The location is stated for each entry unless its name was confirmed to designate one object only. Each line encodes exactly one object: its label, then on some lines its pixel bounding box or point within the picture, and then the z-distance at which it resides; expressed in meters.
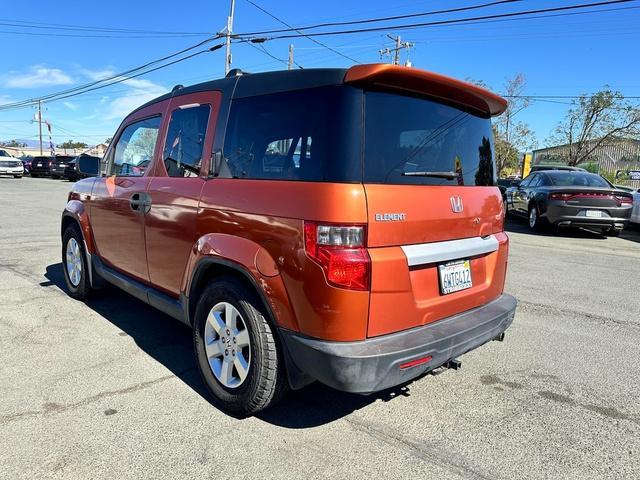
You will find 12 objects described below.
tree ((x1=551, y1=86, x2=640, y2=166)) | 37.03
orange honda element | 2.37
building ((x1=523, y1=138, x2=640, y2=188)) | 39.88
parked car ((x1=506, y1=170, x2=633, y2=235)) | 10.67
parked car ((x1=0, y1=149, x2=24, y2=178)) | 32.69
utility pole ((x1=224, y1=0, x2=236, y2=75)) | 24.58
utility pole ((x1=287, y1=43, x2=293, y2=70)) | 31.33
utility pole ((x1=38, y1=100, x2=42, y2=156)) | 69.74
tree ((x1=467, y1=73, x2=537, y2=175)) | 43.97
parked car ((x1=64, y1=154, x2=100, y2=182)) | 31.95
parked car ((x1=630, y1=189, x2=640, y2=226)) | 12.89
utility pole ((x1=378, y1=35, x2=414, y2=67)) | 40.12
